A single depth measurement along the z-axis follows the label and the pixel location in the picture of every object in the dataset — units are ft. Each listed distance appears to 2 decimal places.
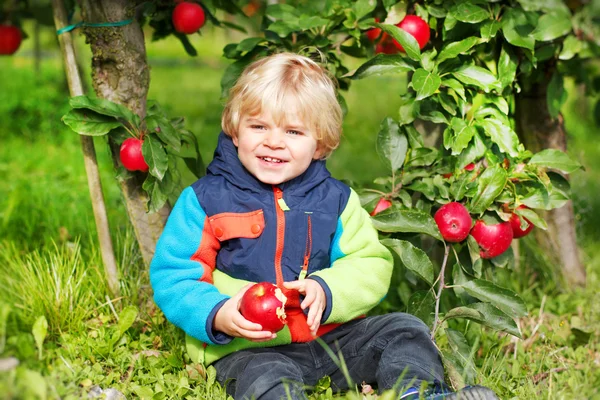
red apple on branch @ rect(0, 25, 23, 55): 10.09
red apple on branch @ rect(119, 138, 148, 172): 7.65
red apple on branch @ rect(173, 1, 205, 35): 8.53
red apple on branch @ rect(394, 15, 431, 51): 8.21
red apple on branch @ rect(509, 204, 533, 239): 7.95
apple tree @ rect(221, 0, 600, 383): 7.60
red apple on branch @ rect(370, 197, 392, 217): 8.11
